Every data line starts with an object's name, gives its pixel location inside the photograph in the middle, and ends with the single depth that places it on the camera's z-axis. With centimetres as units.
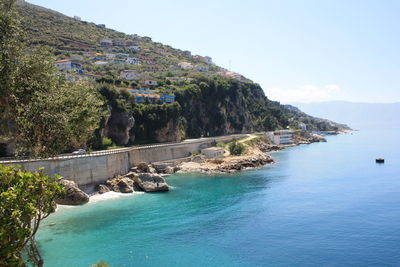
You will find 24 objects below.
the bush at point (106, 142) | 5541
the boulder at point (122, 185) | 4403
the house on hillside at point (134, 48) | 14448
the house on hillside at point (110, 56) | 11718
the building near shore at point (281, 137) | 11206
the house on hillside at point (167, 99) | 7511
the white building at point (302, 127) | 16231
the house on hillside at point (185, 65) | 13965
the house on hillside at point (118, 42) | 14540
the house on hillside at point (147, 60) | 12968
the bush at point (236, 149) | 7244
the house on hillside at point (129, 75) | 9481
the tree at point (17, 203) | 1030
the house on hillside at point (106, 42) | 13575
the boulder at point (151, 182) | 4466
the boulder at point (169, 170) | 5912
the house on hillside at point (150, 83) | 8712
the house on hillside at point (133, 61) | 12092
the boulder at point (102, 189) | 4307
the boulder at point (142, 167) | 5401
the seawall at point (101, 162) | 3881
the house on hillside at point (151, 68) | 11659
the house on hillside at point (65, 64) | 8606
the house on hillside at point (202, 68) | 14558
